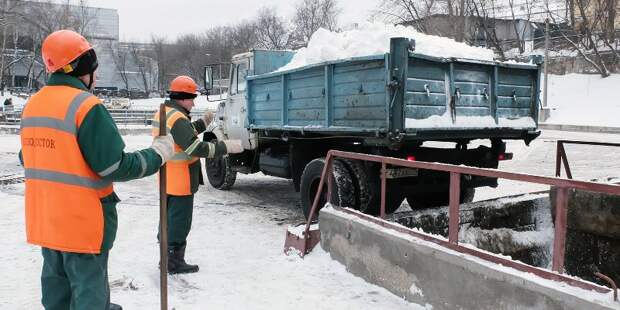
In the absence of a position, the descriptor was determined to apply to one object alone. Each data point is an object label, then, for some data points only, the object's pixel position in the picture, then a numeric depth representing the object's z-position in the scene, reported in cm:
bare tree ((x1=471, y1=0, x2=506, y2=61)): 3959
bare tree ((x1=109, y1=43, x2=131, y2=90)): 8275
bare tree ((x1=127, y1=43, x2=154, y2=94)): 8350
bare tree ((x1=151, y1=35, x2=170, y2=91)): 8350
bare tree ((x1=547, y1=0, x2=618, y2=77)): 3591
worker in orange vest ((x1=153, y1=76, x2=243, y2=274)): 485
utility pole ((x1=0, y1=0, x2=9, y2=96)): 3804
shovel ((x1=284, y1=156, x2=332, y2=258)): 551
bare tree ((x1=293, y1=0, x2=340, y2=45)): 5878
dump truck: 594
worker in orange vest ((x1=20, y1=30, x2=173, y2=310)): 273
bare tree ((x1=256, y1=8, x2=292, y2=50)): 6631
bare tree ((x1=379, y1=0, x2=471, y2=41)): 3984
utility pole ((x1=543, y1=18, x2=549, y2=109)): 3246
